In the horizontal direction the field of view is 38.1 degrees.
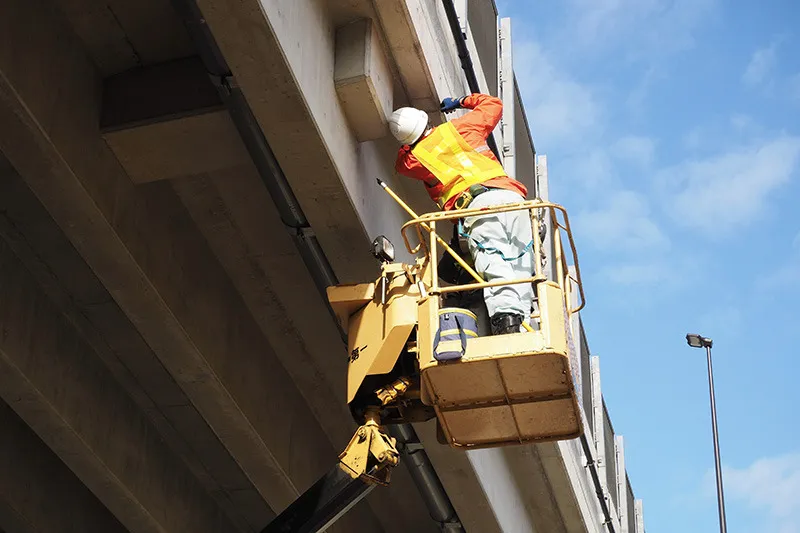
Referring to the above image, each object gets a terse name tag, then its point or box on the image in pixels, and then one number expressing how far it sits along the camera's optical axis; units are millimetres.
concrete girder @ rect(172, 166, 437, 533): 10438
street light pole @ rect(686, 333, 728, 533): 19562
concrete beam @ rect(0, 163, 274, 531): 10148
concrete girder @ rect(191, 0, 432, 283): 7832
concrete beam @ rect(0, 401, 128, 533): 11766
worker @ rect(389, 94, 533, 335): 8359
